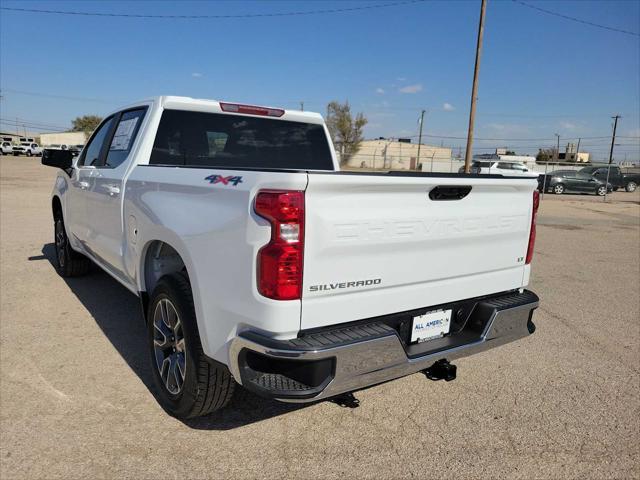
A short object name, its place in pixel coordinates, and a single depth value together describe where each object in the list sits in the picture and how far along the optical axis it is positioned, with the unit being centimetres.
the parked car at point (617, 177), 3031
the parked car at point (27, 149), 5997
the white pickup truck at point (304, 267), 224
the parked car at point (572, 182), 2878
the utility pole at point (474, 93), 2073
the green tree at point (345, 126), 7406
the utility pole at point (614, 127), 6425
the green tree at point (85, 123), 10530
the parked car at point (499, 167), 2778
